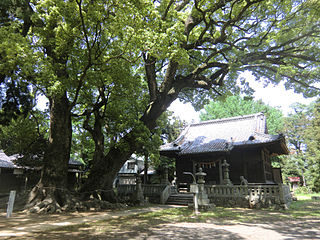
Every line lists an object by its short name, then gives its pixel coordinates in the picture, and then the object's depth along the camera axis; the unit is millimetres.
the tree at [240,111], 34656
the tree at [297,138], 27672
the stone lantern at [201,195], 10580
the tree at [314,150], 23141
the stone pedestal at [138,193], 13311
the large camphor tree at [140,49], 8281
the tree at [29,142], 12516
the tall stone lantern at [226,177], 13531
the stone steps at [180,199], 13510
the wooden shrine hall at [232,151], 14805
